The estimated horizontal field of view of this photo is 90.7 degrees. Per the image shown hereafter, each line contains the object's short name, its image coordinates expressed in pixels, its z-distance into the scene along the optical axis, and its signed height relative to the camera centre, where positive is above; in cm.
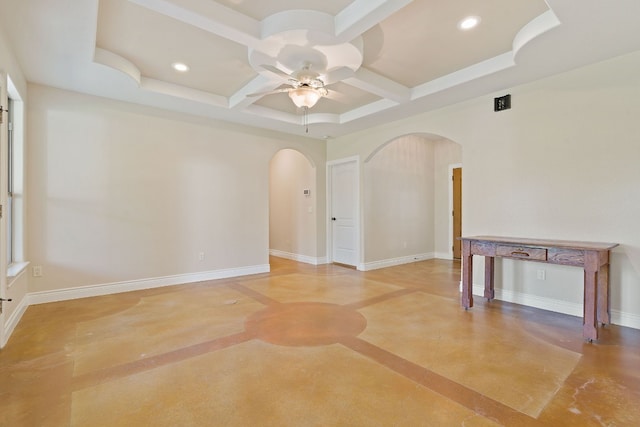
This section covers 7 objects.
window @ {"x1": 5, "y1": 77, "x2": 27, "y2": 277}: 352 +37
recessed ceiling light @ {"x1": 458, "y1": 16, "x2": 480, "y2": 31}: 275 +164
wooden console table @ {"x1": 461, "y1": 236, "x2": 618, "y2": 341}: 273 -49
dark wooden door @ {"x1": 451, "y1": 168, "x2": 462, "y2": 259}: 715 -6
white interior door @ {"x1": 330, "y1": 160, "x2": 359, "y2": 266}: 624 -10
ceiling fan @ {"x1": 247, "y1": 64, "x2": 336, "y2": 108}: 309 +124
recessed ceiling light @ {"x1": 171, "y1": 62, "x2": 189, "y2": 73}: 360 +166
